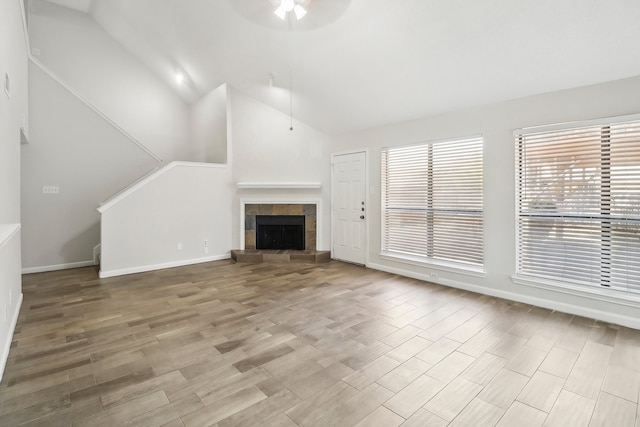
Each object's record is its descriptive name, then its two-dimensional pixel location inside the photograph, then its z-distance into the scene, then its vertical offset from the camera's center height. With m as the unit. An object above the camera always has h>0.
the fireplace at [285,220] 6.16 -0.19
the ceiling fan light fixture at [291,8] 3.13 +2.08
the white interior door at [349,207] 5.52 +0.08
